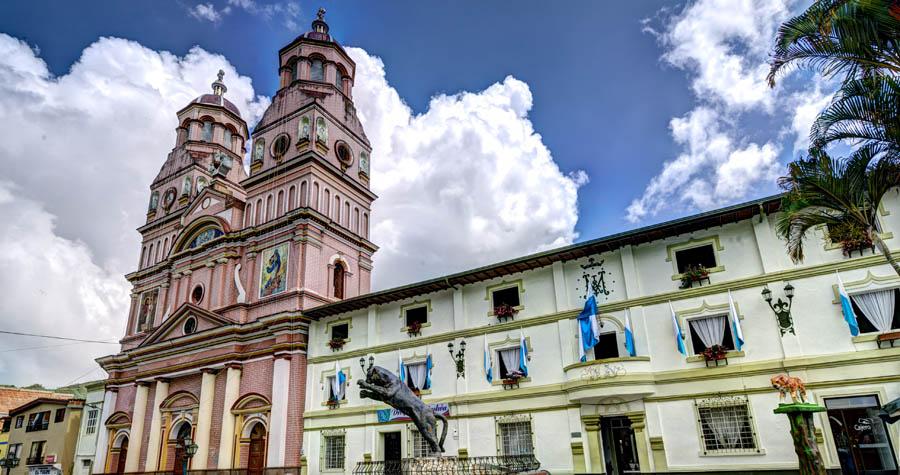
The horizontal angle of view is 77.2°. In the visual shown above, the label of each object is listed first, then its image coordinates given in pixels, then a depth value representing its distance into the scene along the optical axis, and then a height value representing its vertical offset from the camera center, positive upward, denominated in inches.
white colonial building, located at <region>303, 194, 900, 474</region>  694.5 +113.4
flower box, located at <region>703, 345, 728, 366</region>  759.7 +108.8
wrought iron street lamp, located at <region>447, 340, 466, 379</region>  975.6 +150.5
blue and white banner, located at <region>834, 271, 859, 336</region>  689.0 +140.1
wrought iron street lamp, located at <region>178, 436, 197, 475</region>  1070.4 +29.9
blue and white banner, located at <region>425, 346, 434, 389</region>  1003.4 +141.7
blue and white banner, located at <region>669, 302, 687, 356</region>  783.7 +136.2
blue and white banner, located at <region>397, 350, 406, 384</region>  1039.6 +146.2
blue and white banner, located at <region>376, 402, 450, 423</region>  964.0 +68.2
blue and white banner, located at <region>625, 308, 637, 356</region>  821.2 +144.1
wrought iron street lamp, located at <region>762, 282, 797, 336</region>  734.5 +155.2
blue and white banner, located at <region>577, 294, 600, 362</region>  844.4 +166.1
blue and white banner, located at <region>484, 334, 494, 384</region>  940.0 +130.3
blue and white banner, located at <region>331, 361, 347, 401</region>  1100.9 +132.9
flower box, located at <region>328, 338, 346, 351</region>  1144.2 +216.4
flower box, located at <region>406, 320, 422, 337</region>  1053.2 +218.8
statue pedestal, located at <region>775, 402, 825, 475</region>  541.8 +0.2
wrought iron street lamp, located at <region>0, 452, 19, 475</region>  1469.0 +26.8
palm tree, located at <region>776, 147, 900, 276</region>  534.0 +225.1
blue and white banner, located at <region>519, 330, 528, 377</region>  908.0 +138.8
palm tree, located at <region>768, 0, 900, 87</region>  465.7 +320.0
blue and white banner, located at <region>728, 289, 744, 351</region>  750.5 +140.4
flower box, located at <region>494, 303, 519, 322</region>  953.7 +218.3
